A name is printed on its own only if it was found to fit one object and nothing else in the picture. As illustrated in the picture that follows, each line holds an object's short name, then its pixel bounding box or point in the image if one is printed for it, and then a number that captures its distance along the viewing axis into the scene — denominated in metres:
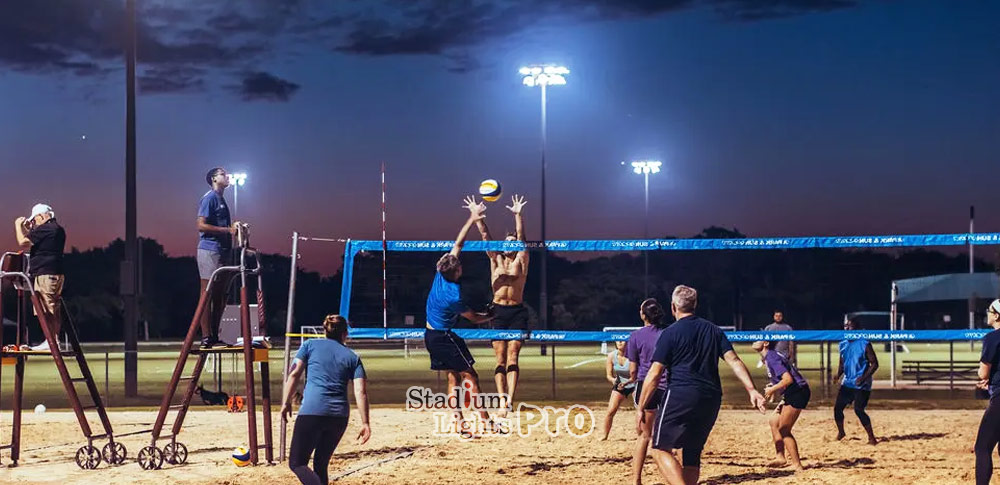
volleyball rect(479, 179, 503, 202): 14.88
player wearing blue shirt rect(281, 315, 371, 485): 8.67
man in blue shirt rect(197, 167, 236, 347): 12.28
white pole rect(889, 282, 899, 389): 20.02
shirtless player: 14.73
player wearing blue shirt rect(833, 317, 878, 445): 13.91
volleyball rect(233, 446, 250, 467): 12.02
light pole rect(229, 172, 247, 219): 62.31
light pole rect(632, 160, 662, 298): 60.84
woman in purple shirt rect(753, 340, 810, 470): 11.56
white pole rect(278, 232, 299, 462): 12.05
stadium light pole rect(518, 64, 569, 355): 42.94
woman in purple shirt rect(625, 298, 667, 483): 10.51
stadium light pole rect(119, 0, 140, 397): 21.11
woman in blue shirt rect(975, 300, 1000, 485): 9.40
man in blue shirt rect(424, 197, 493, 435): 12.46
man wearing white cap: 12.37
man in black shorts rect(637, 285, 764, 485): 8.51
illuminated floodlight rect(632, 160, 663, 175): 61.06
